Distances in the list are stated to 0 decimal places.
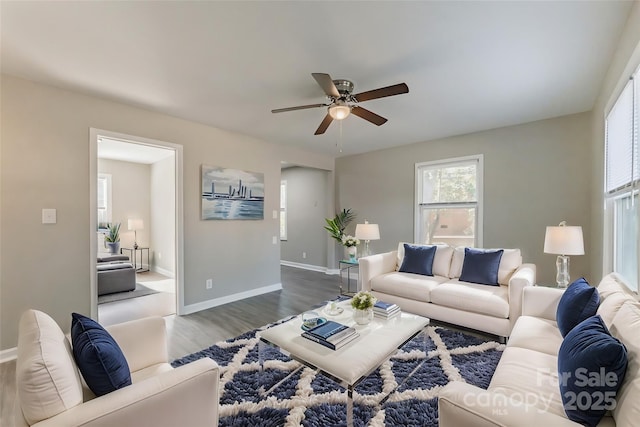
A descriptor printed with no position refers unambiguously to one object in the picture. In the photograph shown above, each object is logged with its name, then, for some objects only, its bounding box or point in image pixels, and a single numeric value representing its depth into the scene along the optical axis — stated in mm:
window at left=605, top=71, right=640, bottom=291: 1852
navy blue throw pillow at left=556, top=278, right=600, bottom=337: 1681
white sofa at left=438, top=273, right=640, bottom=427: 991
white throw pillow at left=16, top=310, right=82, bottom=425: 927
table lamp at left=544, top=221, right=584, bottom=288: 2590
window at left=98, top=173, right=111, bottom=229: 6148
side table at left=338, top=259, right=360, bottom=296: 4421
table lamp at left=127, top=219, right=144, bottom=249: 6324
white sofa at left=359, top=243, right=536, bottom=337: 2697
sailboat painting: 3848
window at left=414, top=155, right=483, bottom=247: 4258
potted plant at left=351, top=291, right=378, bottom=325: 2189
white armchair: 937
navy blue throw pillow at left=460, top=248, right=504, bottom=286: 3162
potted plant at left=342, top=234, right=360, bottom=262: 4547
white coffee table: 1553
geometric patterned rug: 1737
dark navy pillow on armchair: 1138
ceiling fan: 2112
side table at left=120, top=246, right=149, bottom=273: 6483
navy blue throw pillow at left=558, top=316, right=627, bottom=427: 1031
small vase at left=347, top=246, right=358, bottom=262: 4566
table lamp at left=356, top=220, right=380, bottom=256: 4402
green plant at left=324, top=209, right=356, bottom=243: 5469
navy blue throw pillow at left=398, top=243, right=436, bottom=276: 3645
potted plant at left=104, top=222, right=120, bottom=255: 5875
